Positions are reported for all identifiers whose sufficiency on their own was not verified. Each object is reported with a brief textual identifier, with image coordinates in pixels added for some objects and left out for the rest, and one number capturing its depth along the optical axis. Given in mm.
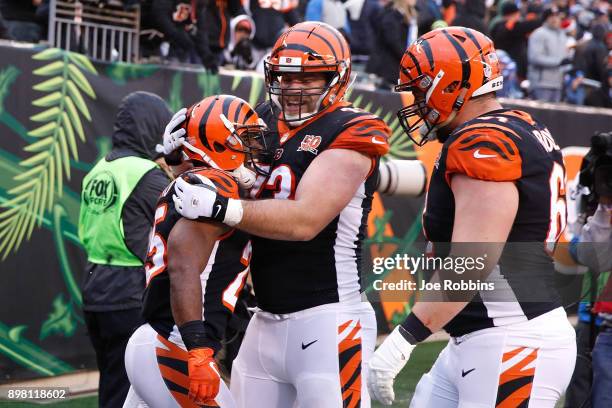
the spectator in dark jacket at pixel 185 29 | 16219
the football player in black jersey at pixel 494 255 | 6273
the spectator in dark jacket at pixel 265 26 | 20281
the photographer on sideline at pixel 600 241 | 9773
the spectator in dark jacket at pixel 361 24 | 22578
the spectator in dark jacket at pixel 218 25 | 18109
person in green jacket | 10047
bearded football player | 6875
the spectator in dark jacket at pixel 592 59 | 25766
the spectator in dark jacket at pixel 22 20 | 15422
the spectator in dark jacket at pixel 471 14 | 22844
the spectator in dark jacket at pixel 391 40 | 20328
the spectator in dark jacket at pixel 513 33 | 25750
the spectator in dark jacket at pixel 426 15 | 22703
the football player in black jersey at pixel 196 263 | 6863
